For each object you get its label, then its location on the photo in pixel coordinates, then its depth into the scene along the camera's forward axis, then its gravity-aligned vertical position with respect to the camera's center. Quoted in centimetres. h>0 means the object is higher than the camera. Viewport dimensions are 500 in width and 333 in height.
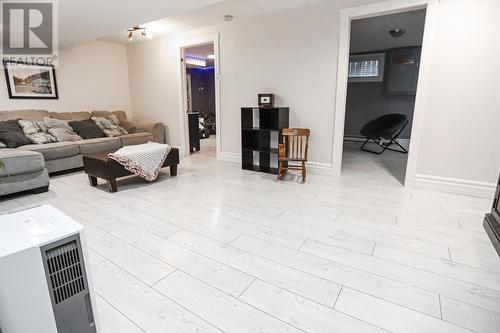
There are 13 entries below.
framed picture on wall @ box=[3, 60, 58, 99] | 421 +49
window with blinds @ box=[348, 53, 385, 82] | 634 +107
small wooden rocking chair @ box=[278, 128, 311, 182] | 352 -55
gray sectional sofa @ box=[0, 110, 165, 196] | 286 -56
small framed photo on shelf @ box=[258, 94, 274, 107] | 382 +15
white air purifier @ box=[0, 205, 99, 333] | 77 -52
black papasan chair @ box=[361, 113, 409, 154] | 527 -37
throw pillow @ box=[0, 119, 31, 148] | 360 -35
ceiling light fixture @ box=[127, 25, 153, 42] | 447 +137
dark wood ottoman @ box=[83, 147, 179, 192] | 298 -69
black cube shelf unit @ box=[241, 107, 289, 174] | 378 -36
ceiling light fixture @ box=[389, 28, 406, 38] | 482 +147
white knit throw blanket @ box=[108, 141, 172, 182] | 307 -58
